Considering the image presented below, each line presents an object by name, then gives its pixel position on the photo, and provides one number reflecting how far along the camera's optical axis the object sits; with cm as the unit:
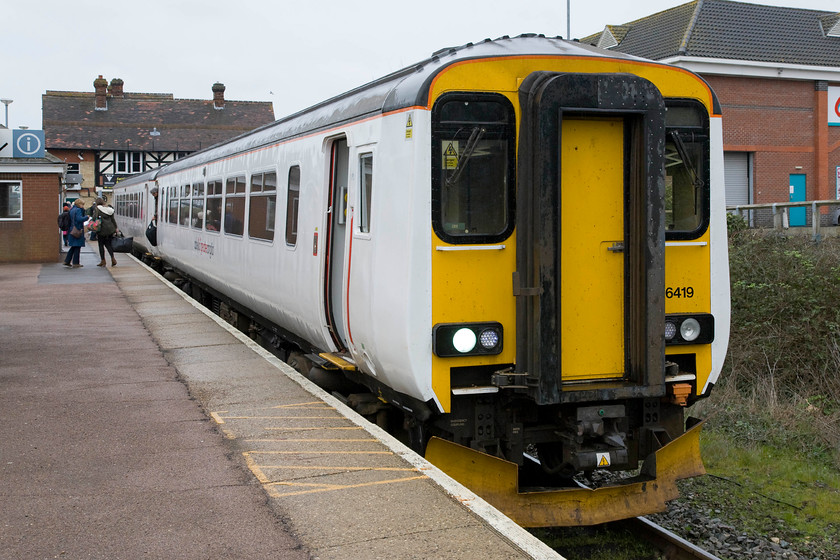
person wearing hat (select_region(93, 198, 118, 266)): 2177
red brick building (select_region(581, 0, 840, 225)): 2975
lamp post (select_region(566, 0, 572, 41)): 2053
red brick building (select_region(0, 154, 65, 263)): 2452
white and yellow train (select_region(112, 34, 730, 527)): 544
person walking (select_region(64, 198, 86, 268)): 2217
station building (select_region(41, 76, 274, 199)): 6019
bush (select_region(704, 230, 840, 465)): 994
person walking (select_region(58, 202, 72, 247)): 2383
